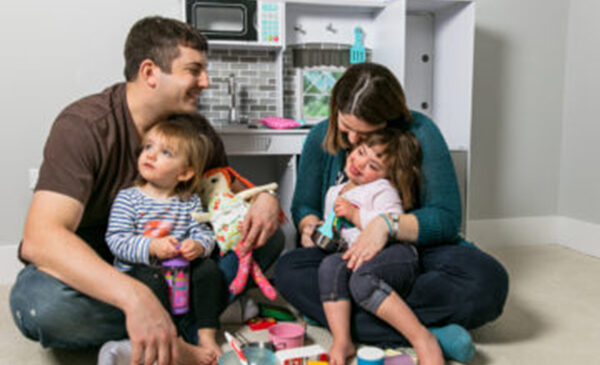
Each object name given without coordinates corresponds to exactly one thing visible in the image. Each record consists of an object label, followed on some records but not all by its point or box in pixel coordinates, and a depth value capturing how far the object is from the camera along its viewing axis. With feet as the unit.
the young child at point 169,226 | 5.17
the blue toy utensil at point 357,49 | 9.17
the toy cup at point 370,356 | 4.54
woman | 5.35
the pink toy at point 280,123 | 7.82
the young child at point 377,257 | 5.06
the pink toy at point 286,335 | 5.21
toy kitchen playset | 8.31
